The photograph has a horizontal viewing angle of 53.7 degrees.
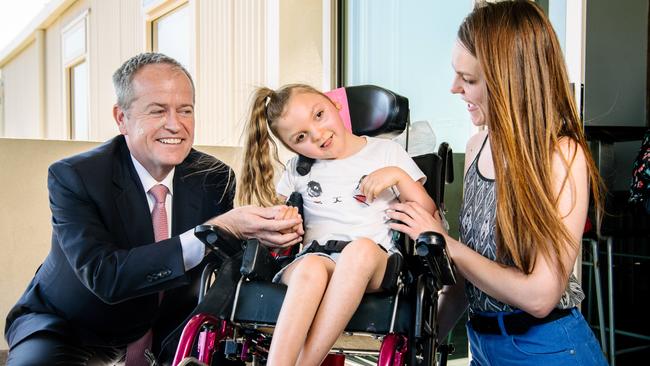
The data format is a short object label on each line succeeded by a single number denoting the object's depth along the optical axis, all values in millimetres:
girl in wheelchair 1262
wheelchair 1277
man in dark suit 1514
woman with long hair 1179
